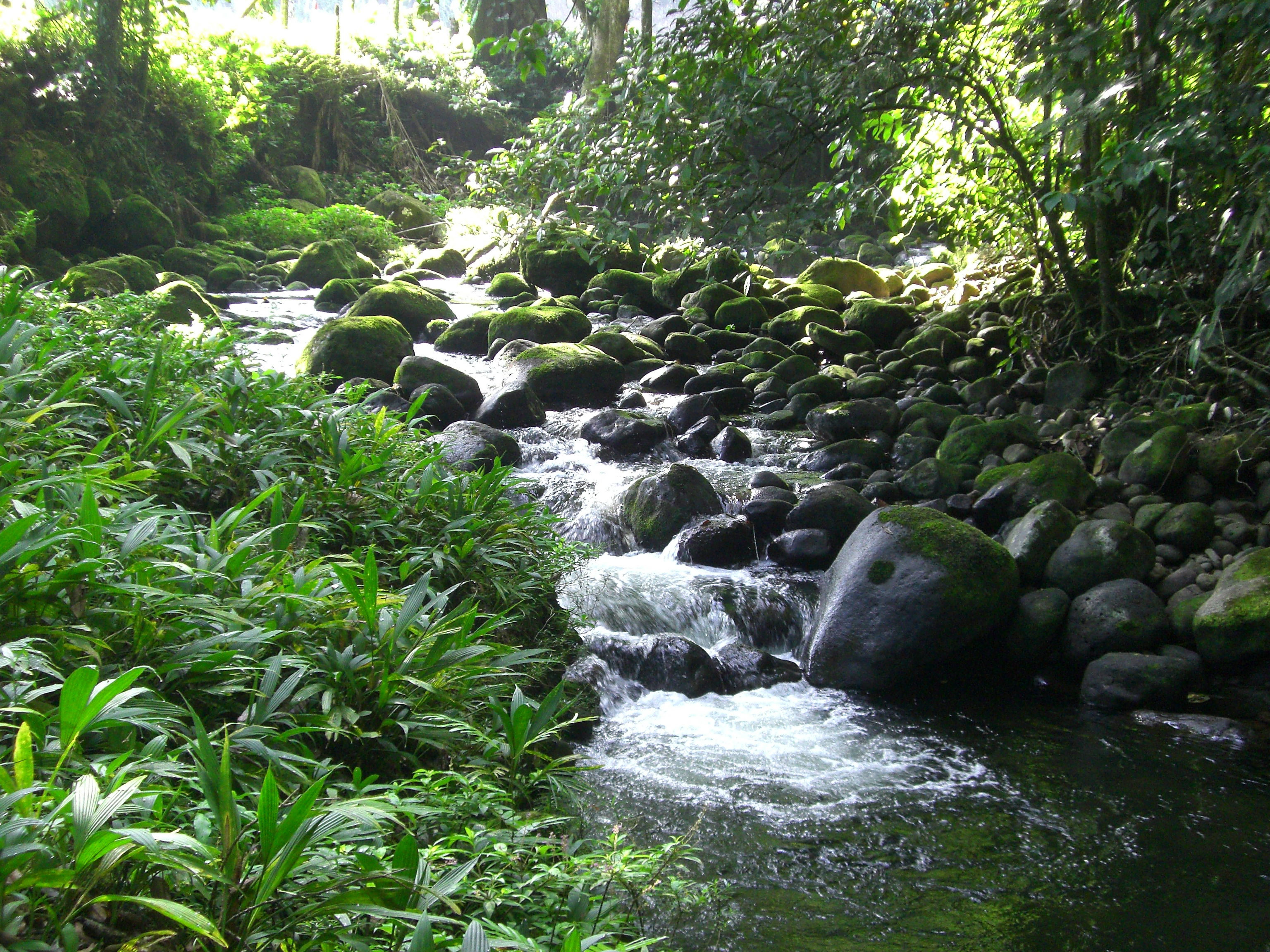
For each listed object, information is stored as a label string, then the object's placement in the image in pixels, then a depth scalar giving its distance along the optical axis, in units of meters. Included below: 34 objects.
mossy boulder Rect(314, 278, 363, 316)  14.77
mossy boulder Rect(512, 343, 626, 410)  10.83
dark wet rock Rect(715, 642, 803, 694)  5.37
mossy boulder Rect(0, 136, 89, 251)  14.68
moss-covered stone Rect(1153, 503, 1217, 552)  5.89
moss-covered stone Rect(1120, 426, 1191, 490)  6.62
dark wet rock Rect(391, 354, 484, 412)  9.83
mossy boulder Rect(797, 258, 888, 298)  16.42
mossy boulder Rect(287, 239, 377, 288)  17.02
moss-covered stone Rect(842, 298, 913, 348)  13.30
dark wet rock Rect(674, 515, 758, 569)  6.95
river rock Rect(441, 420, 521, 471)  7.43
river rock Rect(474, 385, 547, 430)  9.85
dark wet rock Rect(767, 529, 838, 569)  6.89
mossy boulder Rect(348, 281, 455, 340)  12.90
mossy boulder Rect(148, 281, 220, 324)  9.66
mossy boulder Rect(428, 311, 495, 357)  12.81
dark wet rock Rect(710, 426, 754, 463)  9.44
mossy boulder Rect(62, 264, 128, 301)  11.46
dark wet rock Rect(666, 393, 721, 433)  10.19
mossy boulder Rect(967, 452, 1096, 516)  6.76
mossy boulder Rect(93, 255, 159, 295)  13.05
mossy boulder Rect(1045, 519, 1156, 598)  5.66
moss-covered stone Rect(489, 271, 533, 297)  16.06
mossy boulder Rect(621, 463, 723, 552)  7.32
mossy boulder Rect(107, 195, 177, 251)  16.23
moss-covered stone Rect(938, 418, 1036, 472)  8.17
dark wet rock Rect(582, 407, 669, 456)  9.48
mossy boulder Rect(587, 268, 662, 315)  15.49
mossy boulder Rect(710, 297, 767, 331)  14.01
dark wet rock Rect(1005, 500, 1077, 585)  5.92
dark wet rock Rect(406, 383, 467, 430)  9.26
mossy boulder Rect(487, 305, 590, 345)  12.74
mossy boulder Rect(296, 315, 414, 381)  10.29
